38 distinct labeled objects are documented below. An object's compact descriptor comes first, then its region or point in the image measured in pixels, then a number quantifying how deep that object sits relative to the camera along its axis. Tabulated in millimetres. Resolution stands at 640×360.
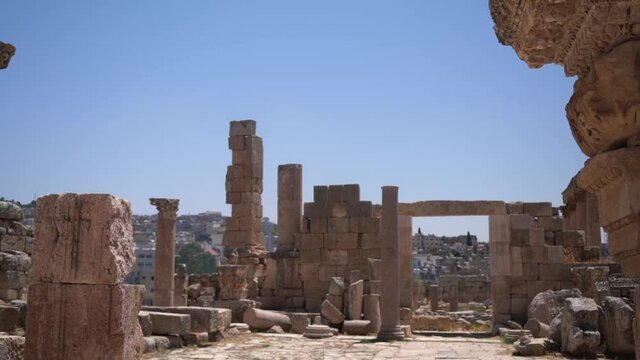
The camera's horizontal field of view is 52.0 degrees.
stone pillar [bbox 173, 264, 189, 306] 18753
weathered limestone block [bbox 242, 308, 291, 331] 14508
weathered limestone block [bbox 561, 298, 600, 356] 9320
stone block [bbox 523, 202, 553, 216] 16234
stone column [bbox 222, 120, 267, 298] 20859
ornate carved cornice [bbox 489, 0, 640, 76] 3498
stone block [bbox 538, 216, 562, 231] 16047
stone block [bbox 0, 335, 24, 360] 6305
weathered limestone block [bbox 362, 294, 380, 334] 15109
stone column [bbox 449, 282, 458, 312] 27953
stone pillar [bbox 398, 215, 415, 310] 16531
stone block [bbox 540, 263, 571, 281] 15492
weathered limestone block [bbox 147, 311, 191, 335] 10750
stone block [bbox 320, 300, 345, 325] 14802
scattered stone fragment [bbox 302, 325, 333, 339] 13227
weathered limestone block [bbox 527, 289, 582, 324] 13281
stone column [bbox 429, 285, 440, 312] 27797
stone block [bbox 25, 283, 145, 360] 6031
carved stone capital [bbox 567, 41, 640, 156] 3381
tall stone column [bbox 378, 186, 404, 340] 13070
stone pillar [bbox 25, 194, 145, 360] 6043
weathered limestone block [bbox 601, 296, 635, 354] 8969
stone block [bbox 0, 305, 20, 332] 8156
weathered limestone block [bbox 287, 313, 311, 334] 14668
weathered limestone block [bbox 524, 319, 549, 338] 12617
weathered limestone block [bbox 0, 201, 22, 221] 12599
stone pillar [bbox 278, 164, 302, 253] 17516
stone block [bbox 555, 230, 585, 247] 15961
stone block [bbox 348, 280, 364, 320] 15078
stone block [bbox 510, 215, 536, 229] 15773
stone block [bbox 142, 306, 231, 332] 11578
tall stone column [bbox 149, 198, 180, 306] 16797
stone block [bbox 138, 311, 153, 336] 10219
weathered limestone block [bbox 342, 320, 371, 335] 14414
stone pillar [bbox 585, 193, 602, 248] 22344
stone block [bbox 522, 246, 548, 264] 15641
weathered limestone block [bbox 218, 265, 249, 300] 15992
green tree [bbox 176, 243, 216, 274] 85812
